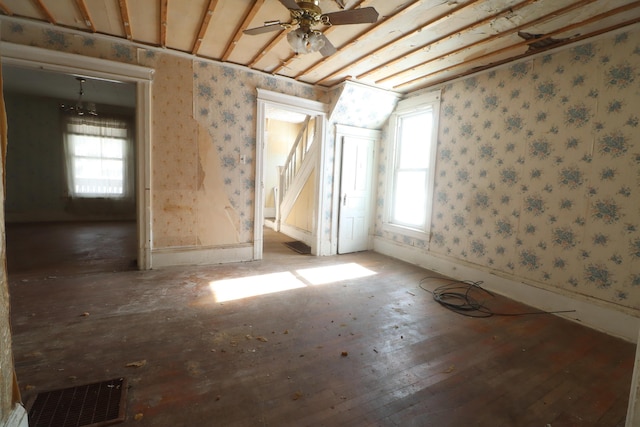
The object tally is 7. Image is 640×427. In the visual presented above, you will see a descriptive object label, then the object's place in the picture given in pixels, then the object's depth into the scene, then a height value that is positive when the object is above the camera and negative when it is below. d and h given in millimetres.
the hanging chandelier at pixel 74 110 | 7021 +1541
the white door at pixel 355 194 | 5316 -172
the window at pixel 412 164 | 4652 +373
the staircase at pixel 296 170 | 5918 +255
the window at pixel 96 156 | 7664 +441
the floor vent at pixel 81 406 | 1620 -1341
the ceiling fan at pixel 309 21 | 2261 +1297
